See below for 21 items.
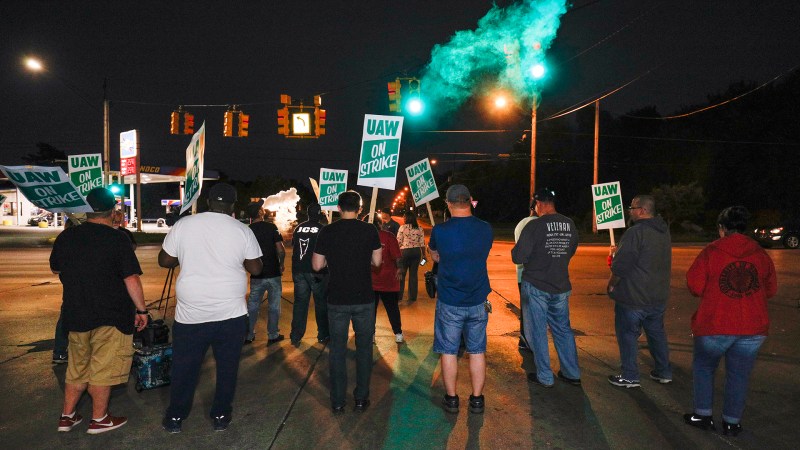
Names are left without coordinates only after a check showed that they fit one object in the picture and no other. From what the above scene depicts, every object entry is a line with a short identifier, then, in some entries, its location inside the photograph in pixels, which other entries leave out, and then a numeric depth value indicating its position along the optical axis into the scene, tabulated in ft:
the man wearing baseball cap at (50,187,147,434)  13.43
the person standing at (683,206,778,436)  13.50
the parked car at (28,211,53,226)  154.30
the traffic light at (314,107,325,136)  69.21
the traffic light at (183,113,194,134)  75.97
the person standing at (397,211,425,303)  31.73
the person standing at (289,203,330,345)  22.06
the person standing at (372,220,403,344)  21.61
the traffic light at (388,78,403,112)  60.13
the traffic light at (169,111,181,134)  74.54
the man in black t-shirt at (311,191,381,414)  15.10
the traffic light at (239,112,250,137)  73.72
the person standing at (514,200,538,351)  21.76
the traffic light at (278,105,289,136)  67.87
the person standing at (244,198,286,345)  22.13
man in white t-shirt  13.43
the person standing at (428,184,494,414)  14.98
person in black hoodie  17.13
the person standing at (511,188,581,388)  17.31
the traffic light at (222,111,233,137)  74.02
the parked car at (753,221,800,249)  80.12
